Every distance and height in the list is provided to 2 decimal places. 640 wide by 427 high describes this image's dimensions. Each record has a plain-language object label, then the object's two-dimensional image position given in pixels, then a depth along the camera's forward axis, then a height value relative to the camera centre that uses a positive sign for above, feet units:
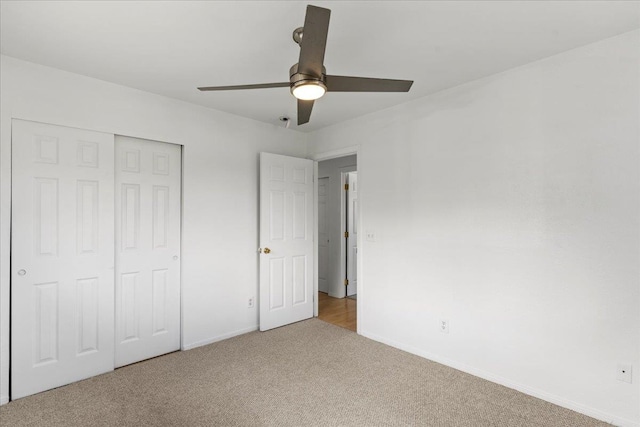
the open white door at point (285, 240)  12.52 -0.97
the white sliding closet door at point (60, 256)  7.86 -1.04
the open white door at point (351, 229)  17.84 -0.72
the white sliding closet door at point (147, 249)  9.55 -1.01
